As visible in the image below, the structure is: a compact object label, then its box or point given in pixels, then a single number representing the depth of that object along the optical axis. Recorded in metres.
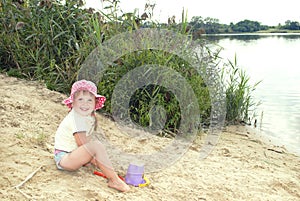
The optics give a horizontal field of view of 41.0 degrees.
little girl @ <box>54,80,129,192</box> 2.61
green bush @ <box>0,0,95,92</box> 4.84
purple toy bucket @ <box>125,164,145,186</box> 2.76
